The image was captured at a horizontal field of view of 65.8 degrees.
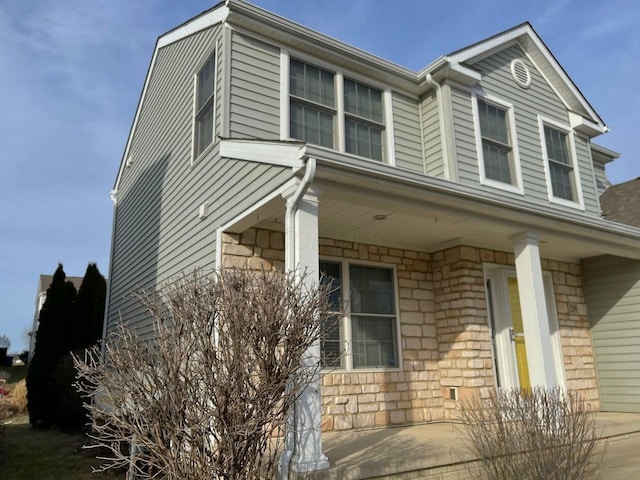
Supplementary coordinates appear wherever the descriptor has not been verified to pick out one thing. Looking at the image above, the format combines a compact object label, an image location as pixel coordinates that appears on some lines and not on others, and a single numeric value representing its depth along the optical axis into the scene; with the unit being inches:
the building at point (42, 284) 1121.6
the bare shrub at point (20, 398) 424.5
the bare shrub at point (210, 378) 114.2
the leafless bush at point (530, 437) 129.9
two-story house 197.6
